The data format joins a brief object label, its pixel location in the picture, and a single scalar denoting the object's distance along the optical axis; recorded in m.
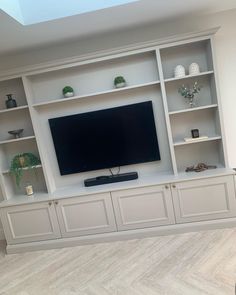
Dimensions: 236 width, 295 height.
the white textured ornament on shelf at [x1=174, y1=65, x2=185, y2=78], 3.05
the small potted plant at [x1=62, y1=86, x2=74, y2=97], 3.23
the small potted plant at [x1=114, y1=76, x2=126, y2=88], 3.18
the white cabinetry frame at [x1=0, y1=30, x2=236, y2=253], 3.04
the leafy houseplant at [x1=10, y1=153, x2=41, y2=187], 3.32
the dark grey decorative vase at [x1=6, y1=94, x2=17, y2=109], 3.26
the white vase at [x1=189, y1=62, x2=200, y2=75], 3.03
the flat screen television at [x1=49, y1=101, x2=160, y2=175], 3.27
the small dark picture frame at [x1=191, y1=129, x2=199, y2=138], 3.17
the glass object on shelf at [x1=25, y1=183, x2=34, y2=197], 3.40
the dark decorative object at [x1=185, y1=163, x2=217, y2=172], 3.17
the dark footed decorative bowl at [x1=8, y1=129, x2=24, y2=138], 3.32
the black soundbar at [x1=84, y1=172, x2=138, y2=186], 3.30
